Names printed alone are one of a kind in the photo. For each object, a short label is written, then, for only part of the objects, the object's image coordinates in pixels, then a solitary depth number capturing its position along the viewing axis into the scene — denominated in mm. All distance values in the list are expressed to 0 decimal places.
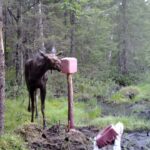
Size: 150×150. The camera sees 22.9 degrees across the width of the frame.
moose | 9287
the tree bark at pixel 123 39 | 30891
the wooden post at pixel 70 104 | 9062
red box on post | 8922
